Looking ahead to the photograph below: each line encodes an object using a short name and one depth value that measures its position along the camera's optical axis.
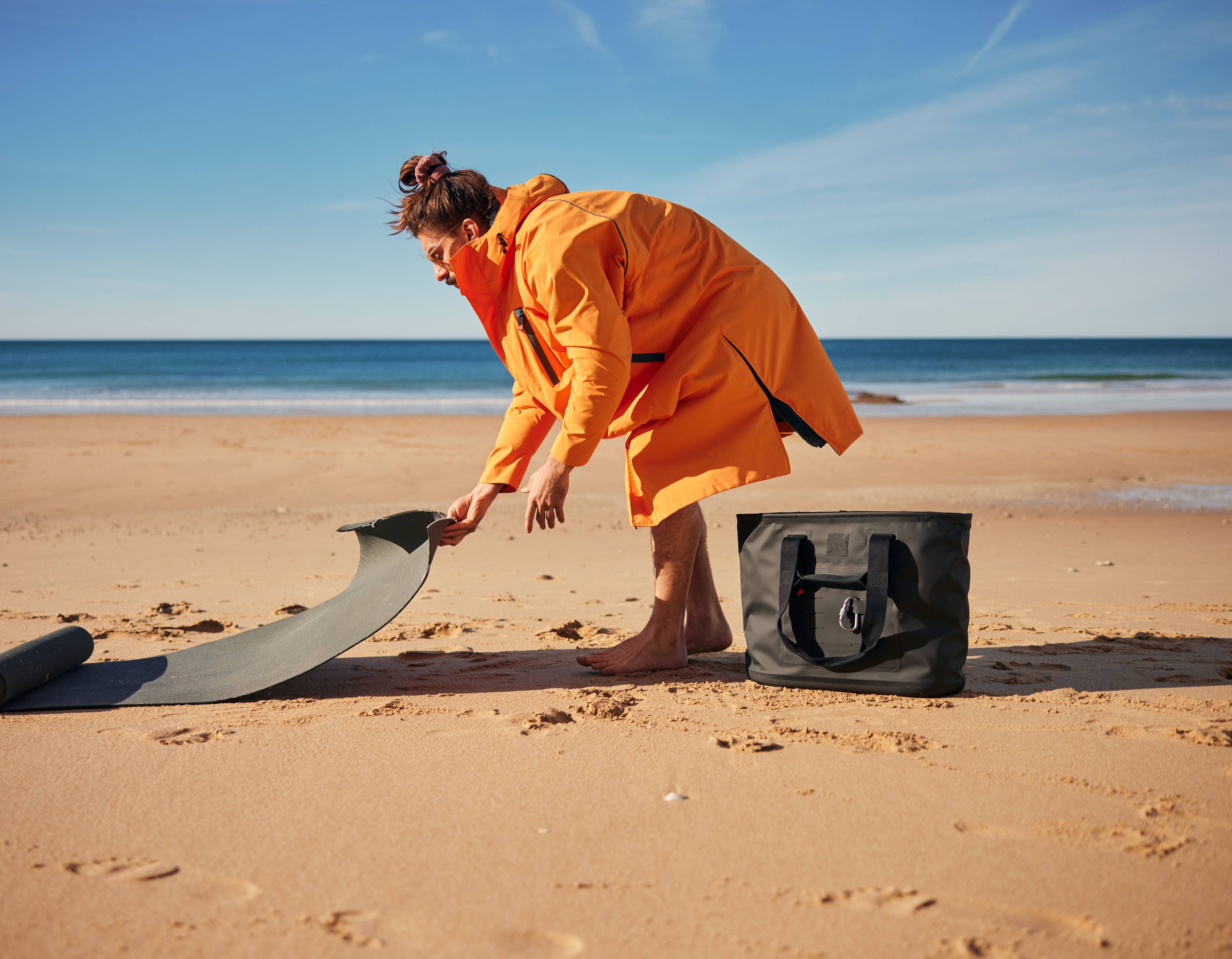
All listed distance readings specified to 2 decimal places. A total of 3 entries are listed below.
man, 2.45
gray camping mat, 2.41
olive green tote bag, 2.34
